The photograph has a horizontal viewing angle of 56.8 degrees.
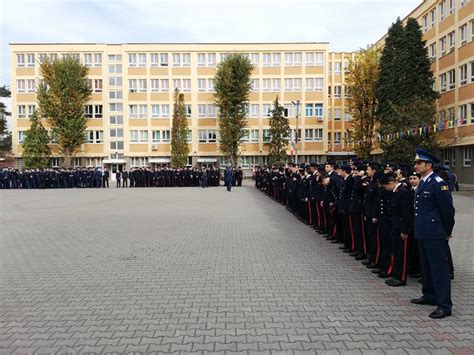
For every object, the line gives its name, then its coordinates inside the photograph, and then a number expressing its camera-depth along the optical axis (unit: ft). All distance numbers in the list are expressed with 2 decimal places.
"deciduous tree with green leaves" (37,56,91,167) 177.47
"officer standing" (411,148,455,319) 17.49
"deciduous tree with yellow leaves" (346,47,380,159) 151.53
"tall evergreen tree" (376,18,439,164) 101.76
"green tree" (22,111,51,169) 180.04
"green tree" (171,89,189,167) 182.09
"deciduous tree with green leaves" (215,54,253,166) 175.73
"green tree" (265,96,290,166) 165.37
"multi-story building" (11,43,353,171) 195.72
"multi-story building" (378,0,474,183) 113.50
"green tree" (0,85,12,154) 205.26
